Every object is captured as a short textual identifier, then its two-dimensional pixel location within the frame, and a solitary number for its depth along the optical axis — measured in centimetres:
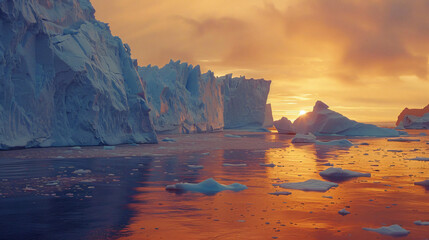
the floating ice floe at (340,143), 2329
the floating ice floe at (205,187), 761
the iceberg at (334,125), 3647
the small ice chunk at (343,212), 581
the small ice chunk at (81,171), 1002
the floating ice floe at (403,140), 2844
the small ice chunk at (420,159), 1423
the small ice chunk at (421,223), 517
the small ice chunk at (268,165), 1207
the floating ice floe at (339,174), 975
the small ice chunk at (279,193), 728
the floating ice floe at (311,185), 779
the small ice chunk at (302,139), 2658
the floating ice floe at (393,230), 475
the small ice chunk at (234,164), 1211
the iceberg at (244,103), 5622
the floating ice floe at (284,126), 4284
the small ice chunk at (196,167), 1142
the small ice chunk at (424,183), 850
